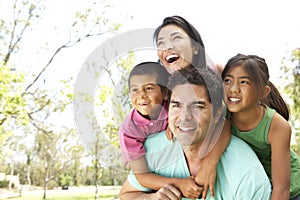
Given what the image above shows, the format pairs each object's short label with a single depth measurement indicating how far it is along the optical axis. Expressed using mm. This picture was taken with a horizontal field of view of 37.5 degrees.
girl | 1074
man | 1007
